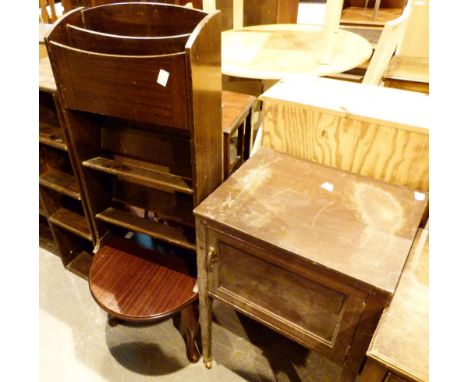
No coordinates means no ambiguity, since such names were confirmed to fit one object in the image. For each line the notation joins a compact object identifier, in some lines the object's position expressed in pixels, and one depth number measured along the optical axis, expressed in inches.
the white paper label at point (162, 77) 37.2
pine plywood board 45.0
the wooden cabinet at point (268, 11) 111.2
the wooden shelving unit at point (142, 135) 39.2
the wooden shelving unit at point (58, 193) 62.6
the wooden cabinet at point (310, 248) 35.6
